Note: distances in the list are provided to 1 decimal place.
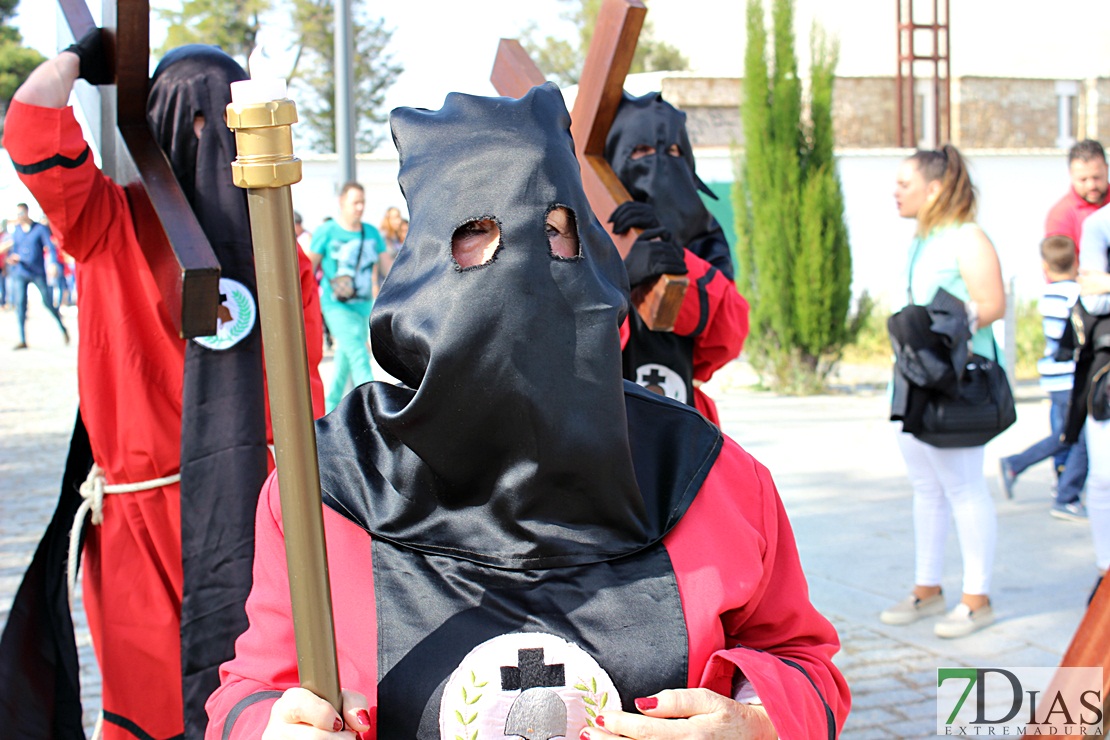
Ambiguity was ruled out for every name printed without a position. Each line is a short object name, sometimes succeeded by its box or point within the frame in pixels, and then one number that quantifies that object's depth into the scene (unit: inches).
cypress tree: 505.4
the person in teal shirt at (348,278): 372.5
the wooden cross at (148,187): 104.7
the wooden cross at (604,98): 134.9
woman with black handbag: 190.9
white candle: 48.3
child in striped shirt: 253.8
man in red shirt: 262.4
